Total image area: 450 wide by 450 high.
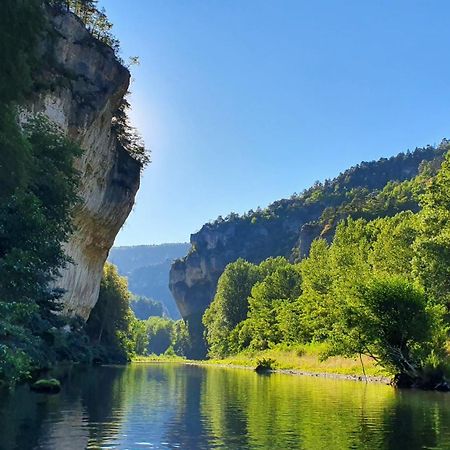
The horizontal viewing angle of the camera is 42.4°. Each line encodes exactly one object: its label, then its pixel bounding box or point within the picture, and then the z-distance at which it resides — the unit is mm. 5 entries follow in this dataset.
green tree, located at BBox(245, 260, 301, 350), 92288
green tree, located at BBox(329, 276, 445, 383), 40938
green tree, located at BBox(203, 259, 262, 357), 125750
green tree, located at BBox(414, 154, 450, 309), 44625
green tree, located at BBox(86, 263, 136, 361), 104625
